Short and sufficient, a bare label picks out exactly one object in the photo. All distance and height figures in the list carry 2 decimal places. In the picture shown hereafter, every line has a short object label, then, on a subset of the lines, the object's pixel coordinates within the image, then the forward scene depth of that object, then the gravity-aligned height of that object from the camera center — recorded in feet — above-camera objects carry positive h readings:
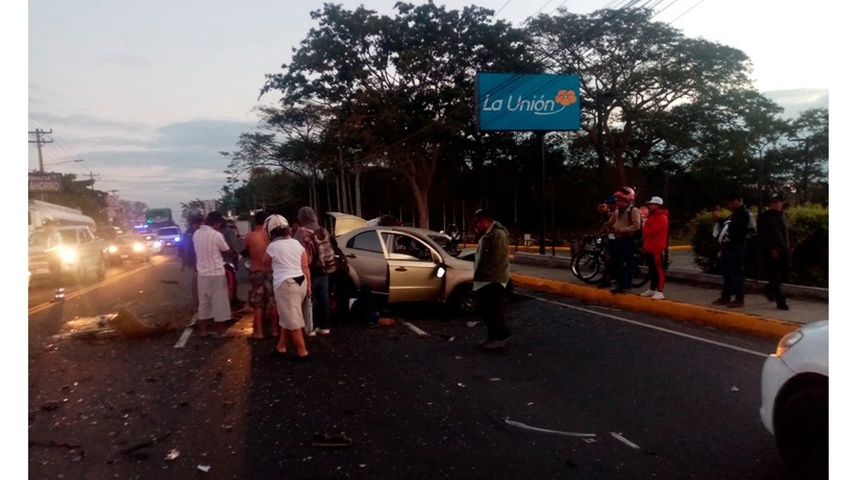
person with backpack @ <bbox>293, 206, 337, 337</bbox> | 30.25 -1.33
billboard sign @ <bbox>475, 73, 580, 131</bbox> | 82.07 +14.00
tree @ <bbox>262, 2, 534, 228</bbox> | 110.52 +25.13
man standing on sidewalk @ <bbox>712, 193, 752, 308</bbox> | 33.19 -1.29
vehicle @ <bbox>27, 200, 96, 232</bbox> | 59.89 +1.92
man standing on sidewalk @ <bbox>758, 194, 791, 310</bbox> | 31.71 -0.62
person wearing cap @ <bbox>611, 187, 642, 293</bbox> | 39.55 -0.67
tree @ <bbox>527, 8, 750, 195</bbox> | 109.60 +24.71
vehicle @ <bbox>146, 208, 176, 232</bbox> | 242.99 +4.76
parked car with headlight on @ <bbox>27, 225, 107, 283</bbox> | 55.57 -1.78
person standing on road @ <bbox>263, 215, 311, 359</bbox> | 25.80 -1.86
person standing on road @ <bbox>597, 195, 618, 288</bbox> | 42.01 -1.23
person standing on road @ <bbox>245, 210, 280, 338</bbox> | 30.81 -2.31
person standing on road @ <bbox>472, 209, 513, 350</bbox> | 26.68 -1.90
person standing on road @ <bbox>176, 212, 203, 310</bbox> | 32.71 -0.76
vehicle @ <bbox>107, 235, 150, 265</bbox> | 103.09 -2.33
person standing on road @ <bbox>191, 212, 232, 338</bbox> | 30.94 -1.88
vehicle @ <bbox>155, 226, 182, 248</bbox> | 177.99 -1.21
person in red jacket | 37.37 -0.97
